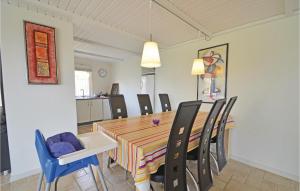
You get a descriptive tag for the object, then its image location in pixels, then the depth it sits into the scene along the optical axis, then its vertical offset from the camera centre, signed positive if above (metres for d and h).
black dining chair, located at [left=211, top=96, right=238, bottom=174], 1.79 -0.77
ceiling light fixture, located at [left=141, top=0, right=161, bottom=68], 1.77 +0.43
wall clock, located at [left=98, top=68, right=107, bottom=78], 5.80 +0.67
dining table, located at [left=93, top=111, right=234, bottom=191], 1.07 -0.47
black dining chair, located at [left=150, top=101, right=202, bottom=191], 1.08 -0.52
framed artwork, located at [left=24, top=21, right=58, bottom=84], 1.94 +0.50
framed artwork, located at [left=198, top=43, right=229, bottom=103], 2.66 +0.30
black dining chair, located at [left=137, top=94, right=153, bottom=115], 2.68 -0.31
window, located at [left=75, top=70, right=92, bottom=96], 5.32 +0.21
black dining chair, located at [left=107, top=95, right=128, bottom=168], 2.28 -0.32
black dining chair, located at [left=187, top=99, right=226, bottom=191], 1.45 -0.74
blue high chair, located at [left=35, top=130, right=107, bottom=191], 1.00 -0.54
